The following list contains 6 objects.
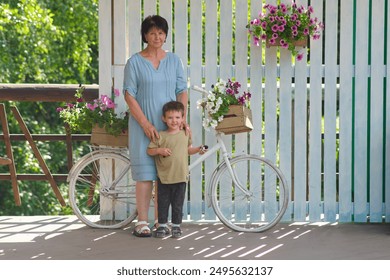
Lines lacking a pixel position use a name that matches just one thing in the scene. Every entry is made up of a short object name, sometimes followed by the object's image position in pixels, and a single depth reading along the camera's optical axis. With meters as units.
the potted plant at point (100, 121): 10.10
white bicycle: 10.09
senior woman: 9.65
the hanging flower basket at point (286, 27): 10.04
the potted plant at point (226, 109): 9.84
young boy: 9.55
